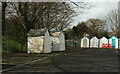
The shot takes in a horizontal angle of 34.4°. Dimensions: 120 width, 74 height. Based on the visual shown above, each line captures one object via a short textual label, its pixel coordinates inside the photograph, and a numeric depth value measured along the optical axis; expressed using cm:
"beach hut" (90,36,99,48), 4636
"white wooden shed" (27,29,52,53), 2420
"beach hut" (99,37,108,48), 4572
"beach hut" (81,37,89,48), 4649
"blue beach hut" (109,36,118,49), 4412
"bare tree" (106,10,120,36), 6100
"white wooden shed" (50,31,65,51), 3141
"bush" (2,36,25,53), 2341
